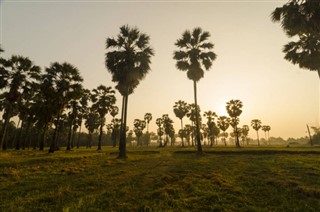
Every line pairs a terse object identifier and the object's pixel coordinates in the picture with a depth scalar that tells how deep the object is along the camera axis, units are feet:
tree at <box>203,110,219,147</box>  246.68
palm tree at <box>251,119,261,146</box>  341.00
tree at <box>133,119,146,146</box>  321.11
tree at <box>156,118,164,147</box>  282.83
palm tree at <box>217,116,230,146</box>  248.52
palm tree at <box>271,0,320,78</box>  52.65
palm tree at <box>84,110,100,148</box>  226.19
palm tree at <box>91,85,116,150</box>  154.20
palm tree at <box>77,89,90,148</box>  168.39
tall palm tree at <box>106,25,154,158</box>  84.74
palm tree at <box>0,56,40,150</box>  91.30
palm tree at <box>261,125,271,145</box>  414.70
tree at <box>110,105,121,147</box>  231.38
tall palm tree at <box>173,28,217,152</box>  103.14
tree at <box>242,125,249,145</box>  437.58
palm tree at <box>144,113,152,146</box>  311.47
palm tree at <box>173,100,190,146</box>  247.70
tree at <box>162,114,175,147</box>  275.39
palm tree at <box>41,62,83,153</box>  101.30
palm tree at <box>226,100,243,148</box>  207.73
